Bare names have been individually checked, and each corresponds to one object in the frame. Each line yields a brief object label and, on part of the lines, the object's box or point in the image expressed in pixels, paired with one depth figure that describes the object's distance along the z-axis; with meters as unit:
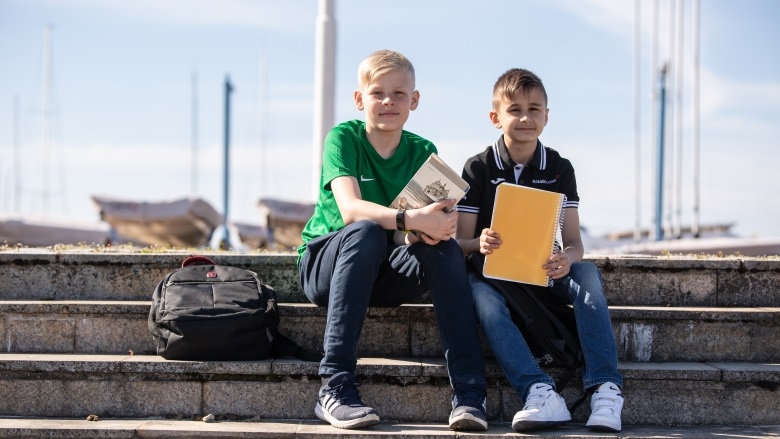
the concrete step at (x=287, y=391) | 4.30
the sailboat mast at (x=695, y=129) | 21.81
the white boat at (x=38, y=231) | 19.66
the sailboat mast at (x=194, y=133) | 40.59
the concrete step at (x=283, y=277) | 5.08
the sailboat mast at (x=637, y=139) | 26.61
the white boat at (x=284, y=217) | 21.36
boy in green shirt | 3.97
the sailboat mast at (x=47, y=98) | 38.75
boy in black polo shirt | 4.00
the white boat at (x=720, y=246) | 15.47
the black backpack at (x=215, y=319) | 4.22
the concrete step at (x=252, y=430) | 3.89
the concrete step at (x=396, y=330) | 4.68
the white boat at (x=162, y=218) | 21.31
